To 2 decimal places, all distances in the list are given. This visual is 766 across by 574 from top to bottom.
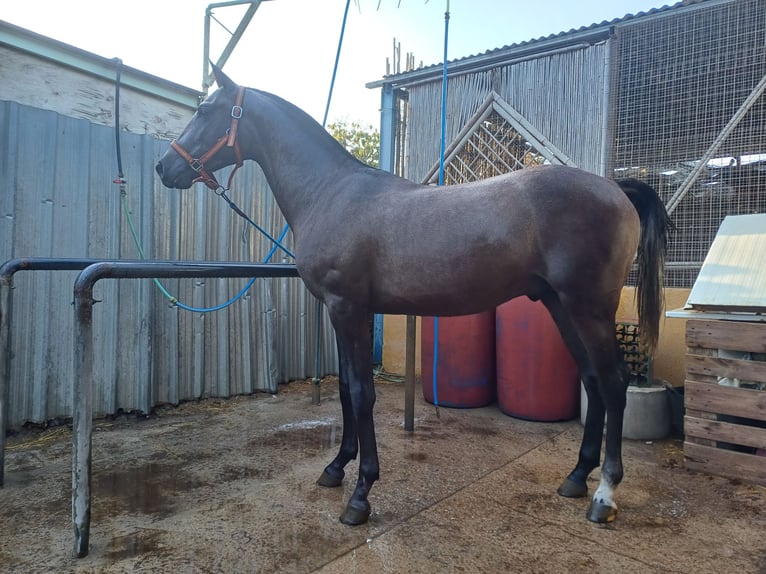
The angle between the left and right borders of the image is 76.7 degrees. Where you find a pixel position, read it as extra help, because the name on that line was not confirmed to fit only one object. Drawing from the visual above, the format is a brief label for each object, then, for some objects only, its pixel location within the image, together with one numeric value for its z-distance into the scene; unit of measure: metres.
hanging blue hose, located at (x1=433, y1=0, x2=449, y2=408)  3.06
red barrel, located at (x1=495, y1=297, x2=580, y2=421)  3.55
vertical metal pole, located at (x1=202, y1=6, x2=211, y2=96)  7.27
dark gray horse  2.04
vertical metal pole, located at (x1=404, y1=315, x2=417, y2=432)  3.23
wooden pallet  2.44
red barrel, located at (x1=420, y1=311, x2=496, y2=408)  3.92
